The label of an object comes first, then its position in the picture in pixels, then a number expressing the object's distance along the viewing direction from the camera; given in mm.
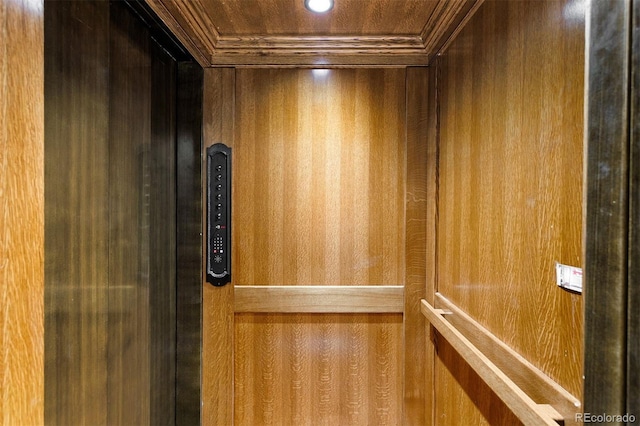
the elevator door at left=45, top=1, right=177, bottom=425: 988
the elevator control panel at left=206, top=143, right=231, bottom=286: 1936
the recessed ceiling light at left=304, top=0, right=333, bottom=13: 1521
